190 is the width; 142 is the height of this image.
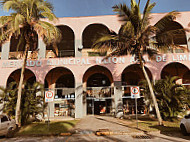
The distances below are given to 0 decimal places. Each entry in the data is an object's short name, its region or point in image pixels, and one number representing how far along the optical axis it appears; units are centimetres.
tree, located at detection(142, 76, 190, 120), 1157
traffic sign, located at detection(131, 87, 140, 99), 1003
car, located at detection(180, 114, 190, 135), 740
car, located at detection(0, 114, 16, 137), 778
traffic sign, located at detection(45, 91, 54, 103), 932
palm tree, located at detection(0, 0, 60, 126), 1008
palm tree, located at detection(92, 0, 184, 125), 1034
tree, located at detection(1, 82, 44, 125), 1109
